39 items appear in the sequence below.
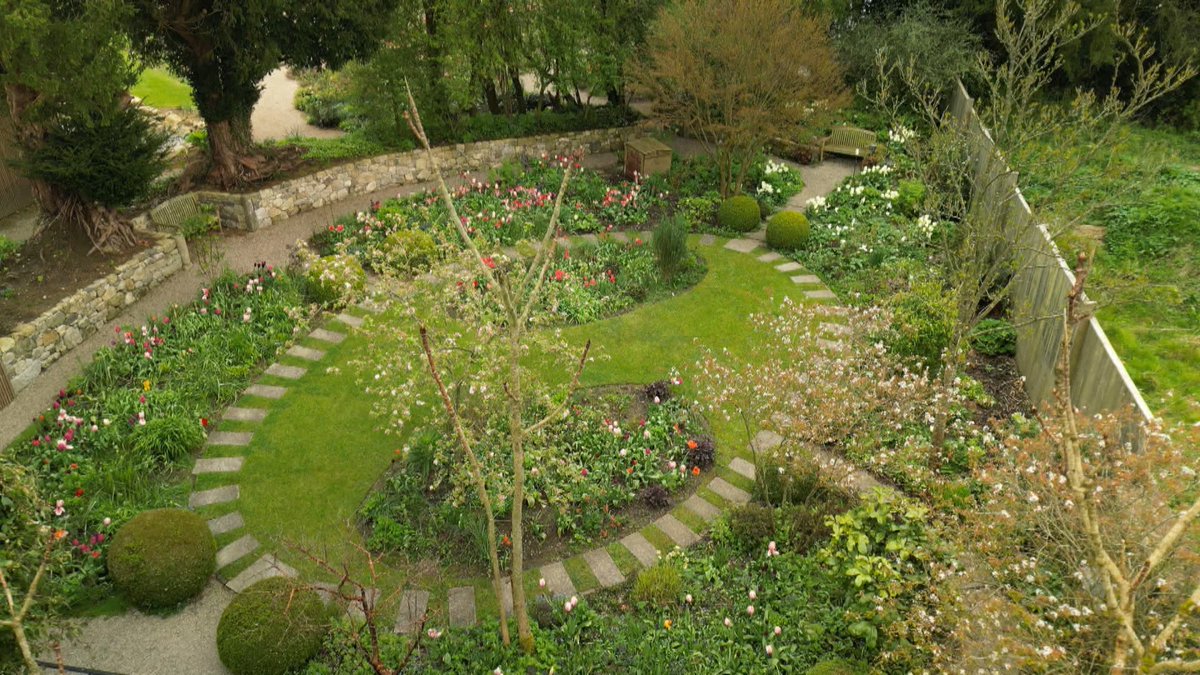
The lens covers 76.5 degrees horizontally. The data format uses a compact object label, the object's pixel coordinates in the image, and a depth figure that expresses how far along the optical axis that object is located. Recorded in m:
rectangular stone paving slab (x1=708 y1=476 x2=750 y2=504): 8.85
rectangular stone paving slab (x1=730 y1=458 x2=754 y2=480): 9.27
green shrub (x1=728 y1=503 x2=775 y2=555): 8.08
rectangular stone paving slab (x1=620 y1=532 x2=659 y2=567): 8.02
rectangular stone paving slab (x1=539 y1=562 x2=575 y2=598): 7.63
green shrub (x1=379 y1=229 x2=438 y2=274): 12.41
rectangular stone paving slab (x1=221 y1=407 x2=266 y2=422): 9.97
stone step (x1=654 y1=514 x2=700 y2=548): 8.24
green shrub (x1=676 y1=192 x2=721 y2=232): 15.34
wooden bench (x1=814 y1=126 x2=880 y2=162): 18.12
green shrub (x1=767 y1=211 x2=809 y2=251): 14.21
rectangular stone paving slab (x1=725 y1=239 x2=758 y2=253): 14.54
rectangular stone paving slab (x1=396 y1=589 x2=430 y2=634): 7.21
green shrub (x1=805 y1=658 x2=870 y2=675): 6.26
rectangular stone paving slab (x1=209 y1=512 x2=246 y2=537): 8.37
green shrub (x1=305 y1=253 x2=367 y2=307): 11.00
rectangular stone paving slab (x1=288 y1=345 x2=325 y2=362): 11.20
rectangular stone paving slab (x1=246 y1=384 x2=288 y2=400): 10.40
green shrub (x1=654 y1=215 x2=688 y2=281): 13.06
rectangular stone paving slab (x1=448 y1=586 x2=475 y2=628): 7.29
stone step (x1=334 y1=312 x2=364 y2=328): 11.91
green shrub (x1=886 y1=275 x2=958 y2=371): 10.27
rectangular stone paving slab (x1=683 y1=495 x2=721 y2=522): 8.59
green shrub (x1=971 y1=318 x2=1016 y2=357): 11.27
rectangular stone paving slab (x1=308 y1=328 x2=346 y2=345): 11.61
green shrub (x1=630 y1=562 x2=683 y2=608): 7.38
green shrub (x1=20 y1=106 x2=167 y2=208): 11.11
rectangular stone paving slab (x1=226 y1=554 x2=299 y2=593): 7.72
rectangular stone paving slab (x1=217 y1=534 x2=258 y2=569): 8.01
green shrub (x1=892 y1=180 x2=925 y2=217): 15.05
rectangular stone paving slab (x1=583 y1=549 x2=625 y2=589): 7.75
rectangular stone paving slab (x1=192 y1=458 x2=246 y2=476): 9.13
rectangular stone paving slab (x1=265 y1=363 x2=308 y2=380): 10.78
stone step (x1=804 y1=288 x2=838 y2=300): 12.81
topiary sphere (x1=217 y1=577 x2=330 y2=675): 6.61
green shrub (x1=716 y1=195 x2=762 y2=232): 15.03
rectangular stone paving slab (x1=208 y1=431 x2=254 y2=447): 9.56
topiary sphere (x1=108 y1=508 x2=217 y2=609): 7.27
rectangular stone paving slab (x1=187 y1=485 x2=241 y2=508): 8.69
